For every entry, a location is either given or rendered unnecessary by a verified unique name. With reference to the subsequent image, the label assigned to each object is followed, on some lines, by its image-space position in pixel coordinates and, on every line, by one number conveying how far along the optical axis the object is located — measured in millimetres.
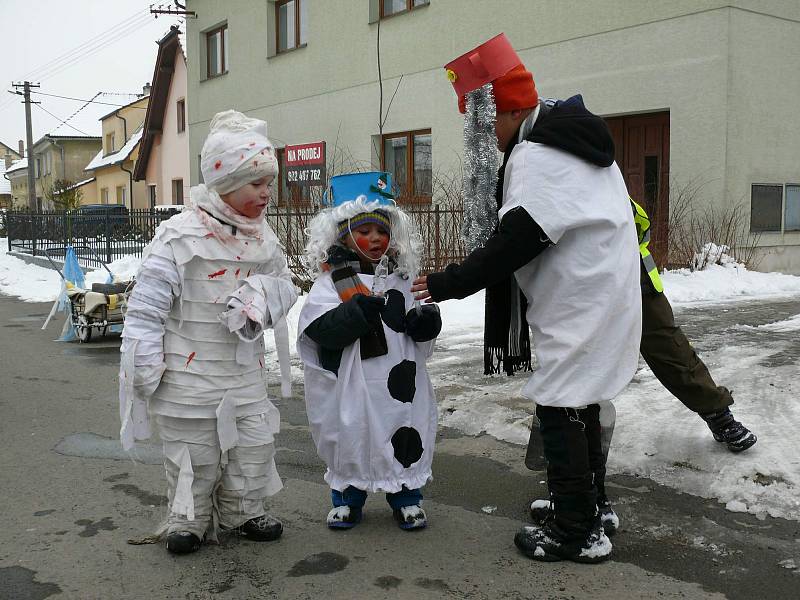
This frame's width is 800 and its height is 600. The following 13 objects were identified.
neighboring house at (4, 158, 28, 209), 73312
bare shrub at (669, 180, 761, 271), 11305
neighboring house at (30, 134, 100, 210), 58344
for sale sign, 17362
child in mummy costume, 3363
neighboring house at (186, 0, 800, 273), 11078
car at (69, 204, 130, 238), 18750
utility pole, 44303
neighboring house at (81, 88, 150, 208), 40406
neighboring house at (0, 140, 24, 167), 96375
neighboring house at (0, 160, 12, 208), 81188
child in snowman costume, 3572
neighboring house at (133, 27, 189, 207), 28539
